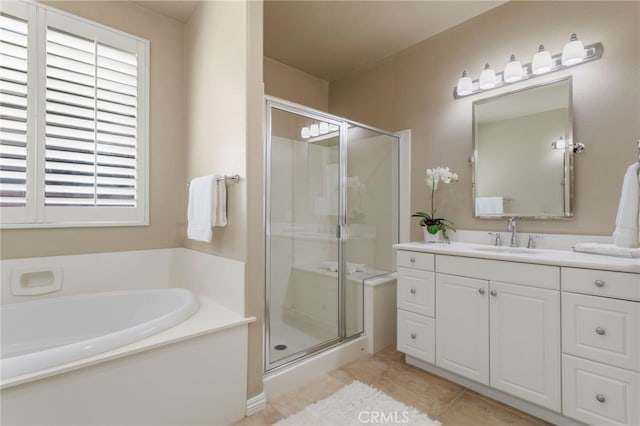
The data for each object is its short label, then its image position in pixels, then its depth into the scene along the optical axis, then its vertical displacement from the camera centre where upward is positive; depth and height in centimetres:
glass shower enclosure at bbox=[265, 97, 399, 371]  203 -8
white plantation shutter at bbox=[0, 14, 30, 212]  173 +60
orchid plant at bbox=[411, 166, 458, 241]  236 +1
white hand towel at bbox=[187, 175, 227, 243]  180 +5
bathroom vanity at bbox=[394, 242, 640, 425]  137 -59
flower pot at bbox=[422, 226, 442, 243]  236 -17
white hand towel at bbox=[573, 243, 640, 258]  152 -18
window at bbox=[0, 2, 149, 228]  177 +59
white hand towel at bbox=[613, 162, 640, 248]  144 +2
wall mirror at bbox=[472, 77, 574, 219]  194 +41
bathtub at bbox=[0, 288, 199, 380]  154 -60
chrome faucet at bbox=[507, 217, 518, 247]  208 -12
